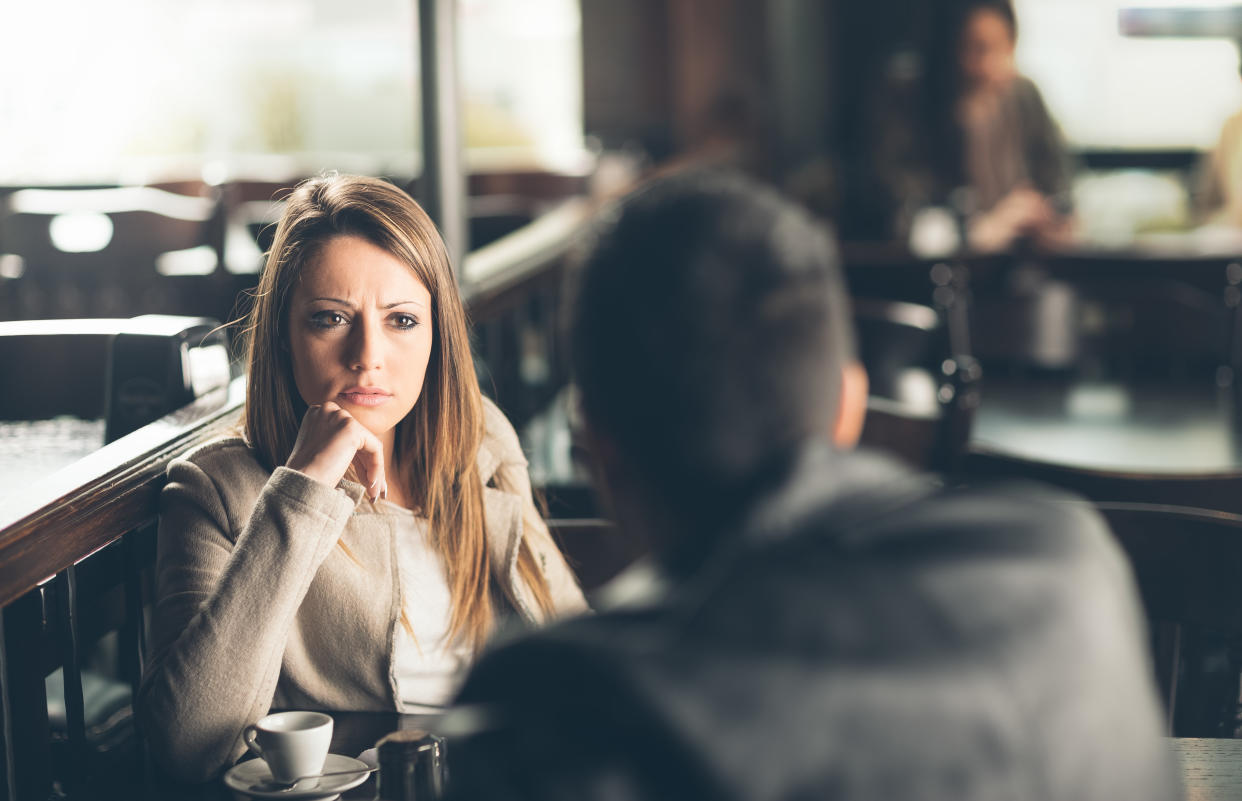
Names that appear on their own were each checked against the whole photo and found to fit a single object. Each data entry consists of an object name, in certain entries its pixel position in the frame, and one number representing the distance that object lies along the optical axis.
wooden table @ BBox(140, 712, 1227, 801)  2.20
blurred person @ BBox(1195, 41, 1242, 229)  6.90
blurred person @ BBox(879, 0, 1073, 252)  6.70
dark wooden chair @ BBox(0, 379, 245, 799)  2.21
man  1.72
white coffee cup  2.14
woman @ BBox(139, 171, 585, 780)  2.24
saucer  2.13
